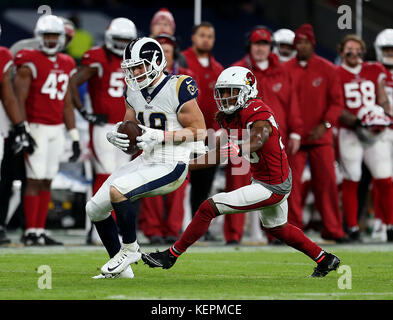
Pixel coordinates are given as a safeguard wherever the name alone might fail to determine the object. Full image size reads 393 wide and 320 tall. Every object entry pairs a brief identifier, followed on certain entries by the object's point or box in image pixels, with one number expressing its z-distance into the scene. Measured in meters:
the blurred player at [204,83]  19.31
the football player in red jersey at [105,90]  18.62
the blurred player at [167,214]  18.83
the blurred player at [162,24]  19.84
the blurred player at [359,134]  19.98
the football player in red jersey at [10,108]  17.75
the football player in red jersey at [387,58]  20.61
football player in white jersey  12.38
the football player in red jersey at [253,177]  12.61
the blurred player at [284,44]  21.67
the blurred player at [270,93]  18.93
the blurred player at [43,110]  18.17
